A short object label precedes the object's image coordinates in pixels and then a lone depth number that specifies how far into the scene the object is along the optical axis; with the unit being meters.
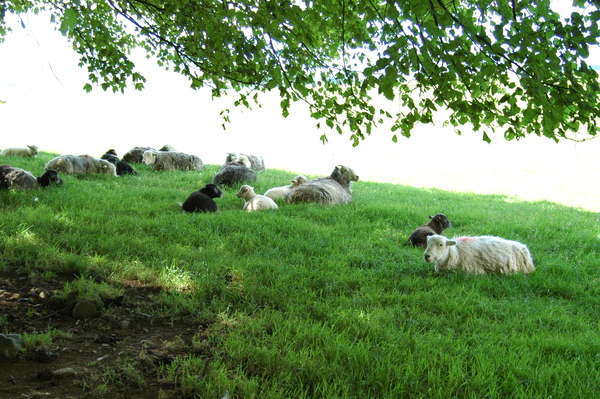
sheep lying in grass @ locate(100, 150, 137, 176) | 15.13
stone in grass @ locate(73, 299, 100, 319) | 4.77
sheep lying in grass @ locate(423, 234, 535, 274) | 7.00
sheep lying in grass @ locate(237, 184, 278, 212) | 10.41
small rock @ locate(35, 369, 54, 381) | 3.61
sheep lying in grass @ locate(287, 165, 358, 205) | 11.64
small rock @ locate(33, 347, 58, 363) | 3.85
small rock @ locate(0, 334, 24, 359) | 3.85
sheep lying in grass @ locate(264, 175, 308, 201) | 12.15
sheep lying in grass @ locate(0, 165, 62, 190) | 9.79
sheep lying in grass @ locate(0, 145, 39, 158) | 16.92
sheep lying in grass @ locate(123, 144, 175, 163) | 19.50
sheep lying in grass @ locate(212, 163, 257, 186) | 14.19
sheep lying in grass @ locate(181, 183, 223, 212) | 9.66
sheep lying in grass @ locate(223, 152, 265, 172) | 17.19
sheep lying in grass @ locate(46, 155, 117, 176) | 13.62
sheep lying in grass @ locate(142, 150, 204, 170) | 17.55
